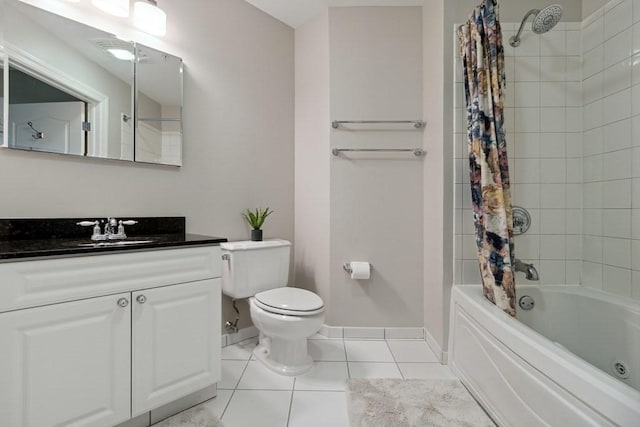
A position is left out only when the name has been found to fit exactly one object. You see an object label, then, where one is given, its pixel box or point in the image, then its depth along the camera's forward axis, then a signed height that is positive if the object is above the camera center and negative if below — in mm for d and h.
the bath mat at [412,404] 1319 -955
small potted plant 2020 -54
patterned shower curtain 1502 +283
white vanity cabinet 970 -491
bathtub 859 -600
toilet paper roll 2094 -427
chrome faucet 1401 -93
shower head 1451 +1021
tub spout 1550 -306
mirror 1307 +618
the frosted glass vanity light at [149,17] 1605 +1103
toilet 1618 -530
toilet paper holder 2137 -410
